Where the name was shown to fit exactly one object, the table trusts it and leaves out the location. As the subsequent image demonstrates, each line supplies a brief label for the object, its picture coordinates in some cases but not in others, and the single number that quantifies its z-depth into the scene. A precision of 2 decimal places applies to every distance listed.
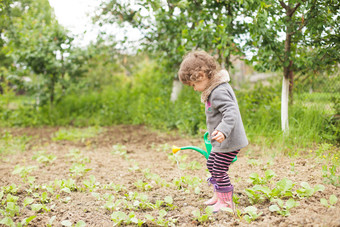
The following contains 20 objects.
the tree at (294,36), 3.36
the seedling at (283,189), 2.25
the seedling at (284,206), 2.02
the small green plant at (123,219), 2.07
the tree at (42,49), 6.48
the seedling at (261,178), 2.56
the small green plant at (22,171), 3.19
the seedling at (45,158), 3.96
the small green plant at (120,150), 4.45
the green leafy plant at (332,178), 2.44
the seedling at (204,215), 2.10
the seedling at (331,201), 2.02
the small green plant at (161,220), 2.08
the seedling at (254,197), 2.29
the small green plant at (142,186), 2.85
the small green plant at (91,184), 2.90
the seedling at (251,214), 1.99
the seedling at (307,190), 2.21
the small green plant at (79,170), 3.29
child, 2.13
